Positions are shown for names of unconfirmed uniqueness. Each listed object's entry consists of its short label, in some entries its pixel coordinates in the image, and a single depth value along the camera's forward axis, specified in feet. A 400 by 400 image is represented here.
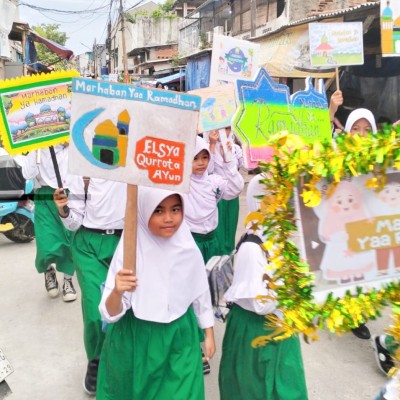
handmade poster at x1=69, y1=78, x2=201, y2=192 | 6.08
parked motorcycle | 21.24
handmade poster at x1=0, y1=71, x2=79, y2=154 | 9.42
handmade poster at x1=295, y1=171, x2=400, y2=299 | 5.32
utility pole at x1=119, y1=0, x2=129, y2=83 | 79.71
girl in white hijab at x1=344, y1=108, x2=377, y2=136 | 13.64
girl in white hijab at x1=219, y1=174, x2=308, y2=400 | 7.66
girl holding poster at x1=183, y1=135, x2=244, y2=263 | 12.22
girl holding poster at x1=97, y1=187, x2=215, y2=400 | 7.27
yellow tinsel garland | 5.17
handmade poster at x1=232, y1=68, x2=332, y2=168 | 9.02
